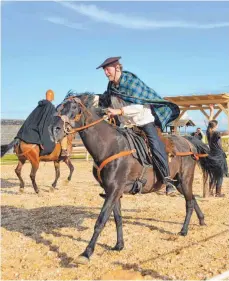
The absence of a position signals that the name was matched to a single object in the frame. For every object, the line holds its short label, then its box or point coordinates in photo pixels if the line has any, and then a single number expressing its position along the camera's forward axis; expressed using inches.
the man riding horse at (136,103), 211.2
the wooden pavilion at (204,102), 753.0
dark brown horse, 189.6
